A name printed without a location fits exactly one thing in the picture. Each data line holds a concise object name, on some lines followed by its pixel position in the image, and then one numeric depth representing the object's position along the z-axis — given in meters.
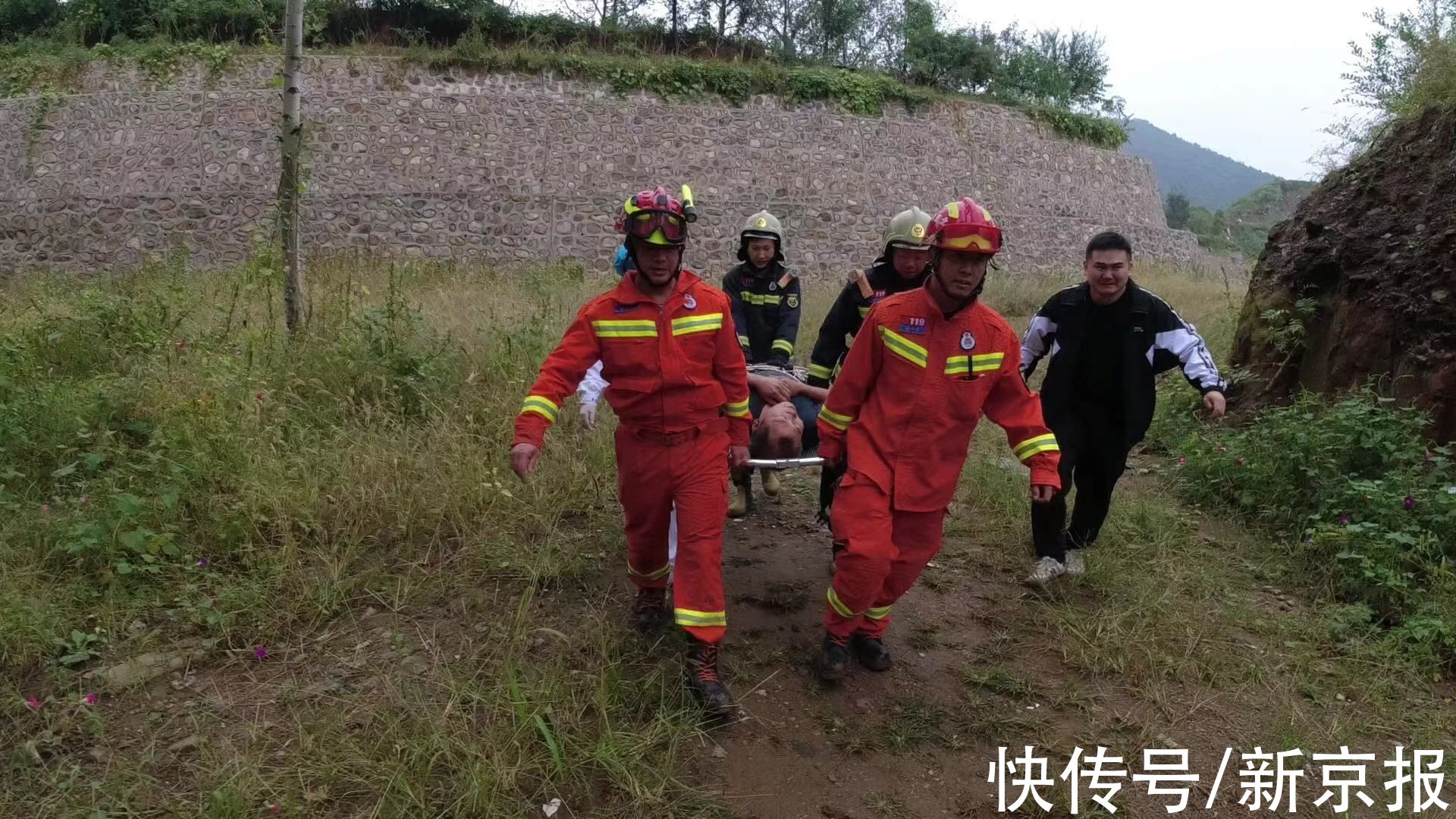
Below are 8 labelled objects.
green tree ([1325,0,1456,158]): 6.12
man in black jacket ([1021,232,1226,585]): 3.99
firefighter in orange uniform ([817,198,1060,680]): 3.11
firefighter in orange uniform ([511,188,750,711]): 3.03
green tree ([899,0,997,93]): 20.52
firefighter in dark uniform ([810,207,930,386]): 4.06
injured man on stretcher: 3.77
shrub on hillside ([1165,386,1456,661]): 4.00
